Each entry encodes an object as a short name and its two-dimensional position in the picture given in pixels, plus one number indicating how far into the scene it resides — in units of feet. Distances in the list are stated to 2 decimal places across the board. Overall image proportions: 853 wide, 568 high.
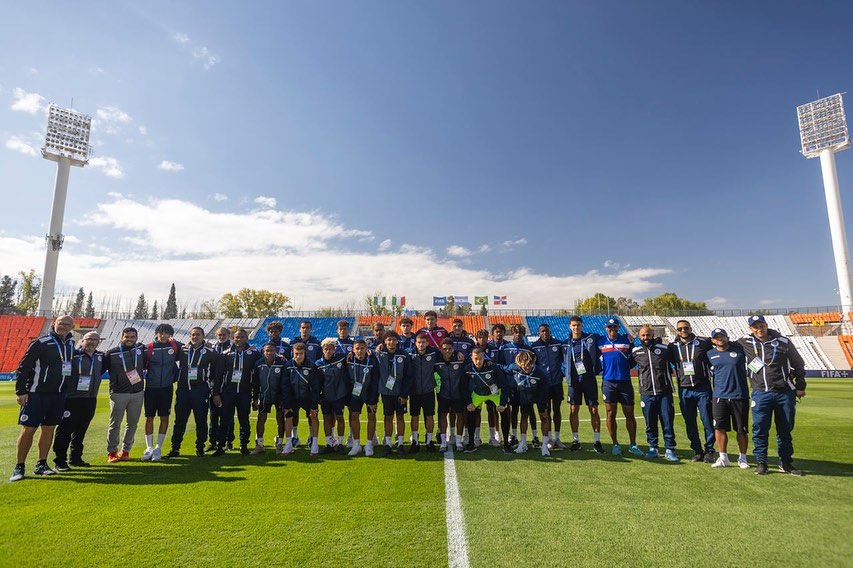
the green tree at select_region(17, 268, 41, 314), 216.54
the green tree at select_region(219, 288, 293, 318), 236.63
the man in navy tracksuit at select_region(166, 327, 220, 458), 23.40
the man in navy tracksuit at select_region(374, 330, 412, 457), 23.31
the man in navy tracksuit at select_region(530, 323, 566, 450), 24.11
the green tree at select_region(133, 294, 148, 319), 339.57
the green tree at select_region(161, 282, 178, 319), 331.18
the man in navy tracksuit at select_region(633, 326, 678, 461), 21.84
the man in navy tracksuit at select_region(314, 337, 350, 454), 23.57
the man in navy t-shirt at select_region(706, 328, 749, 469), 20.17
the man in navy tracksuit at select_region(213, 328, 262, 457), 23.80
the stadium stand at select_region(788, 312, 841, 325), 154.05
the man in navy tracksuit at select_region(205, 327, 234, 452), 24.03
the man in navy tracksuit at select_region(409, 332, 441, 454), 23.41
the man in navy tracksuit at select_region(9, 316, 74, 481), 18.84
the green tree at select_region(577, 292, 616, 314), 258.61
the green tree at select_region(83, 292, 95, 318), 191.11
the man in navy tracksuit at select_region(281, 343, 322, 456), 23.49
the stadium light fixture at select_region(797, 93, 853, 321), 163.22
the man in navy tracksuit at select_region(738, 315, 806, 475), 18.94
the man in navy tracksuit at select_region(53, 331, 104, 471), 21.03
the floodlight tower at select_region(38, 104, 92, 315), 152.35
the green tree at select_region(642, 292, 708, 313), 261.03
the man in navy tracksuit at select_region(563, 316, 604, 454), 23.50
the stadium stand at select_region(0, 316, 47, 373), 116.98
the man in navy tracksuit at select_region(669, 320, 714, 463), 21.50
